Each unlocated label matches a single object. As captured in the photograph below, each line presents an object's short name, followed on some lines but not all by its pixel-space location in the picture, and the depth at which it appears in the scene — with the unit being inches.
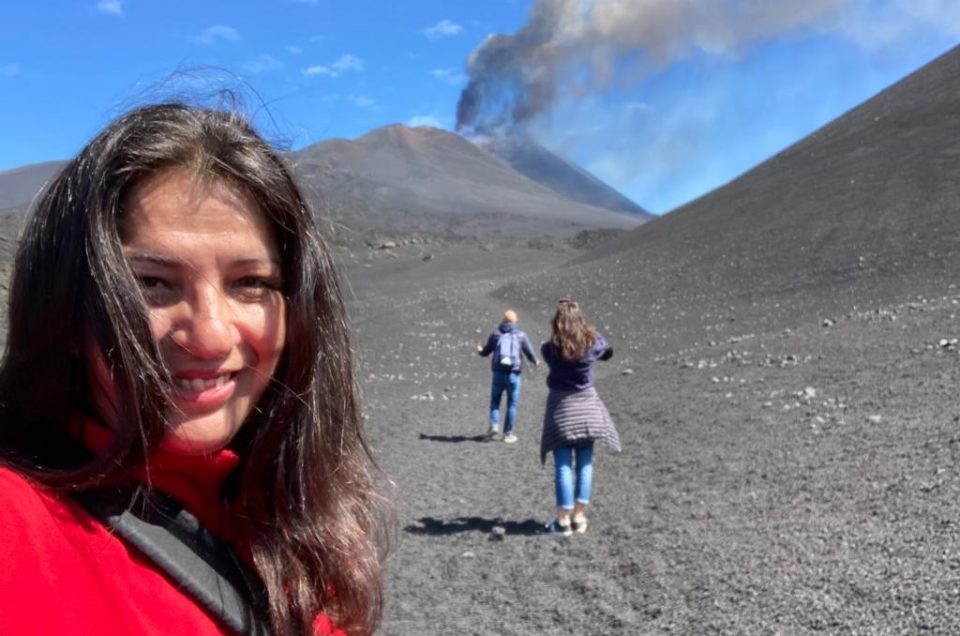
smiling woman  48.0
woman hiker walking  297.1
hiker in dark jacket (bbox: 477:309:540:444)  465.4
